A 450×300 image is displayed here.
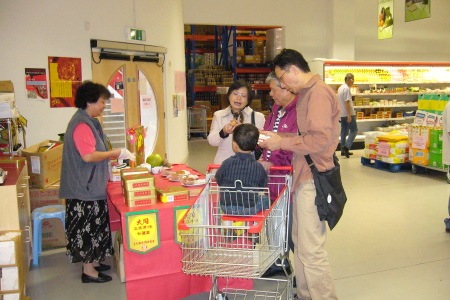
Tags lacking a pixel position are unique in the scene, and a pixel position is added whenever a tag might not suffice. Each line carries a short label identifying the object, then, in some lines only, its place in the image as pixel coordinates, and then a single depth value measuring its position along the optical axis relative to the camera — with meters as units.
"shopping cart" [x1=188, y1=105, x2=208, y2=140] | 14.99
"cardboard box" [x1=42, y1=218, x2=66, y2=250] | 5.14
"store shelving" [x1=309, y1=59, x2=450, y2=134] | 12.34
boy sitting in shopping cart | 3.04
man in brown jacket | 2.96
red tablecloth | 3.51
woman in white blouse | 4.20
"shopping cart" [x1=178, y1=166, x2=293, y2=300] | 2.72
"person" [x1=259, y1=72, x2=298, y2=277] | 3.59
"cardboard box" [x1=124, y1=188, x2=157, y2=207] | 3.54
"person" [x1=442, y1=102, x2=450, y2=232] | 5.50
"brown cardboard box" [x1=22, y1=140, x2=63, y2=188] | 5.17
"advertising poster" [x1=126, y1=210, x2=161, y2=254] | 3.45
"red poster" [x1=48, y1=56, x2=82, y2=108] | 6.33
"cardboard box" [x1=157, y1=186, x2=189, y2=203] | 3.64
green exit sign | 7.69
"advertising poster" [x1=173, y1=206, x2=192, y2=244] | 3.55
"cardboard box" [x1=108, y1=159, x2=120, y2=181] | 4.57
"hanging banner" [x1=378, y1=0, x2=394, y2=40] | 11.63
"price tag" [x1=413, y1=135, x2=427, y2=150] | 8.44
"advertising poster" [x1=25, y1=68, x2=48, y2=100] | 6.12
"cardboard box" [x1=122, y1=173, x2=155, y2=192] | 3.53
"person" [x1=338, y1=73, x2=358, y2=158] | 10.89
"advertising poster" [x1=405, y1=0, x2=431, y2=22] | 10.08
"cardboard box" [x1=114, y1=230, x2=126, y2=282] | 4.12
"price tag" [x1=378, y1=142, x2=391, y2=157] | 9.17
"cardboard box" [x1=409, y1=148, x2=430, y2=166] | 8.52
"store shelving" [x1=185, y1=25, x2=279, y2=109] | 16.20
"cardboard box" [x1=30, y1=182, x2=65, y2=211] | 5.23
